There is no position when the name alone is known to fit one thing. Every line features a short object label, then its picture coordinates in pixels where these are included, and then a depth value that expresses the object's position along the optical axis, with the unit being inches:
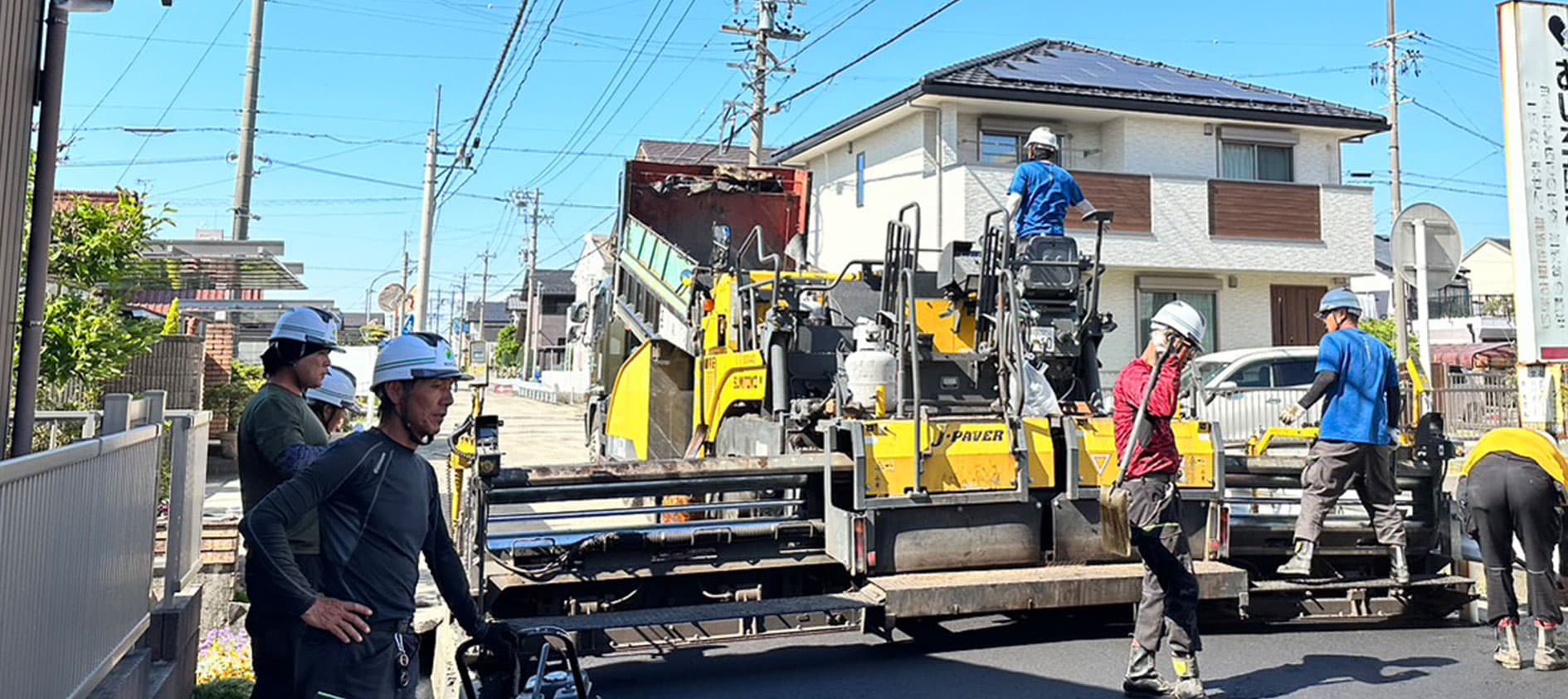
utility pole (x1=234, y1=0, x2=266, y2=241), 605.9
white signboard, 251.6
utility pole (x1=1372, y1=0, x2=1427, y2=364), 1083.3
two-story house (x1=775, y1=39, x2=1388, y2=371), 766.5
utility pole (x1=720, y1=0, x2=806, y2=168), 871.1
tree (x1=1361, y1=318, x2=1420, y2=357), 966.8
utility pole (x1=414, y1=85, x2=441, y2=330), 794.2
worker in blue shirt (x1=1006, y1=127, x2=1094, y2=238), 278.5
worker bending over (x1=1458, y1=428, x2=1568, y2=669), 216.5
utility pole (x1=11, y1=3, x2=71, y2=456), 167.6
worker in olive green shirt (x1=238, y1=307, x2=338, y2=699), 129.0
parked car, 528.4
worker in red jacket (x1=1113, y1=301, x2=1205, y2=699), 195.8
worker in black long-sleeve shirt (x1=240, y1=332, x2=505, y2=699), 118.7
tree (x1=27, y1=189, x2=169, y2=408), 360.8
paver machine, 221.3
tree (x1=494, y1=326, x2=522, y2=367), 2800.2
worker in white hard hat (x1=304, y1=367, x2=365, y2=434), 175.5
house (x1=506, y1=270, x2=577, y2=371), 2588.6
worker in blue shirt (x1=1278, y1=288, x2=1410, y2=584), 251.6
